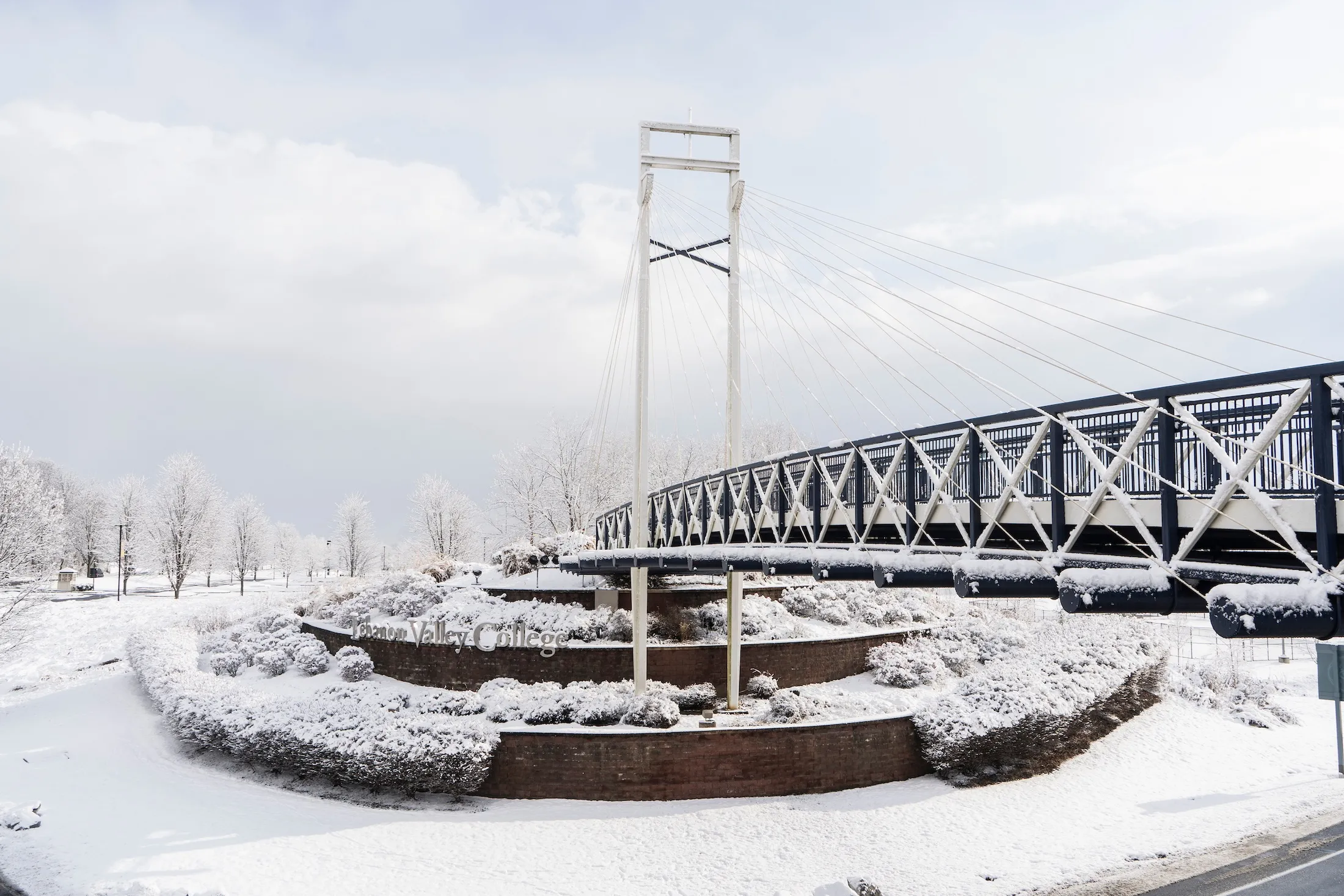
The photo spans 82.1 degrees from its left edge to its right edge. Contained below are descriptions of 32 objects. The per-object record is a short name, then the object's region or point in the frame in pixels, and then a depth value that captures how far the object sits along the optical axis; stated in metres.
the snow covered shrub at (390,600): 23.28
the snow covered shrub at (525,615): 19.31
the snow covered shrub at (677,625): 19.80
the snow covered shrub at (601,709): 15.14
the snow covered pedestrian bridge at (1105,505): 5.64
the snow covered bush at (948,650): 18.48
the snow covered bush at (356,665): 19.91
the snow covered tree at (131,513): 53.06
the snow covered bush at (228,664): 22.36
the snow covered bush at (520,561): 26.67
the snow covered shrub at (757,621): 19.58
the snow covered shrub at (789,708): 14.92
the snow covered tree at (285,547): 69.94
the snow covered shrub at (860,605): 21.44
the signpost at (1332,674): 15.12
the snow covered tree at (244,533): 52.53
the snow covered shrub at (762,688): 17.66
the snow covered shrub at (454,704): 16.02
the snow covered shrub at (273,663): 21.64
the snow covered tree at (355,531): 56.66
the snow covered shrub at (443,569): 28.39
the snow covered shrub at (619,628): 19.16
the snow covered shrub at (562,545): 27.94
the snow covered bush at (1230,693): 19.20
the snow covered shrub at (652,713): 14.43
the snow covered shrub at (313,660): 21.30
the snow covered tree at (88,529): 57.31
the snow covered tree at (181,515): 42.19
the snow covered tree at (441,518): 49.91
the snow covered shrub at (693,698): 16.62
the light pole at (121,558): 40.69
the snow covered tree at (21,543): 22.64
